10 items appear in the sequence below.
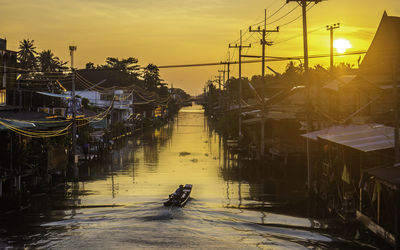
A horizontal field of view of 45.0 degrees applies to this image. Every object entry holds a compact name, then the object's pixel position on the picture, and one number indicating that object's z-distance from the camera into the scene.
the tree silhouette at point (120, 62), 150.38
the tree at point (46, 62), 111.94
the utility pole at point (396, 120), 20.28
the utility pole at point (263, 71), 48.09
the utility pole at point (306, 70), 29.86
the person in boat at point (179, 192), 27.96
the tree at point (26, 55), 106.39
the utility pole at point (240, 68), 65.54
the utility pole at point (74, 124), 37.78
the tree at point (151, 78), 158.05
